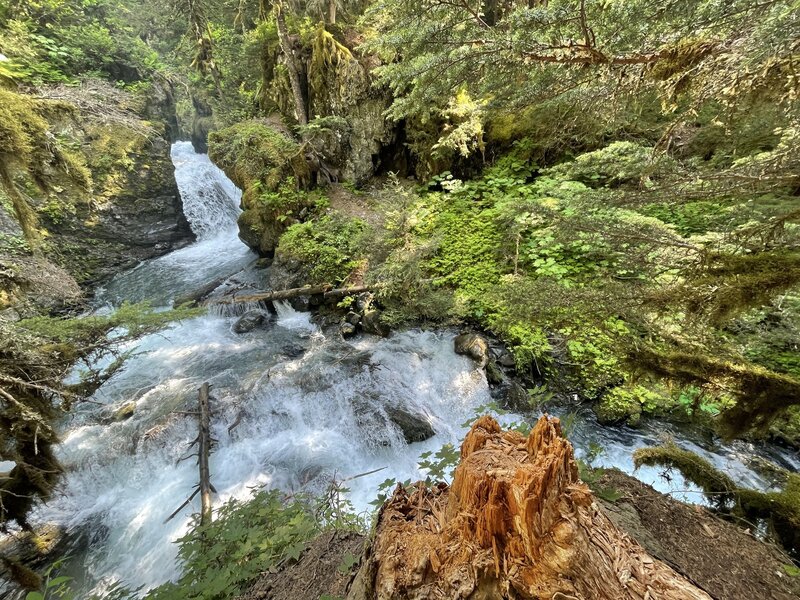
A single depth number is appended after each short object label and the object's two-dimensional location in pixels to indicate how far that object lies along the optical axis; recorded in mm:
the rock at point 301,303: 8781
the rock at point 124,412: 5980
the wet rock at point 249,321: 8430
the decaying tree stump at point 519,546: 1287
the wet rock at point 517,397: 5754
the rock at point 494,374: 6137
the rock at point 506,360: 6289
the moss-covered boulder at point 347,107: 10398
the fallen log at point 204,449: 4430
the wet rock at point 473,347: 6375
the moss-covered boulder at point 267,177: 10281
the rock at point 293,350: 7438
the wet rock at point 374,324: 7449
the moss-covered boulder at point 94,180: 3586
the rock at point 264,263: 10883
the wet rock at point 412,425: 5586
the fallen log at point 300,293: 8008
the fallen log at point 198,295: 9291
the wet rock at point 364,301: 7562
